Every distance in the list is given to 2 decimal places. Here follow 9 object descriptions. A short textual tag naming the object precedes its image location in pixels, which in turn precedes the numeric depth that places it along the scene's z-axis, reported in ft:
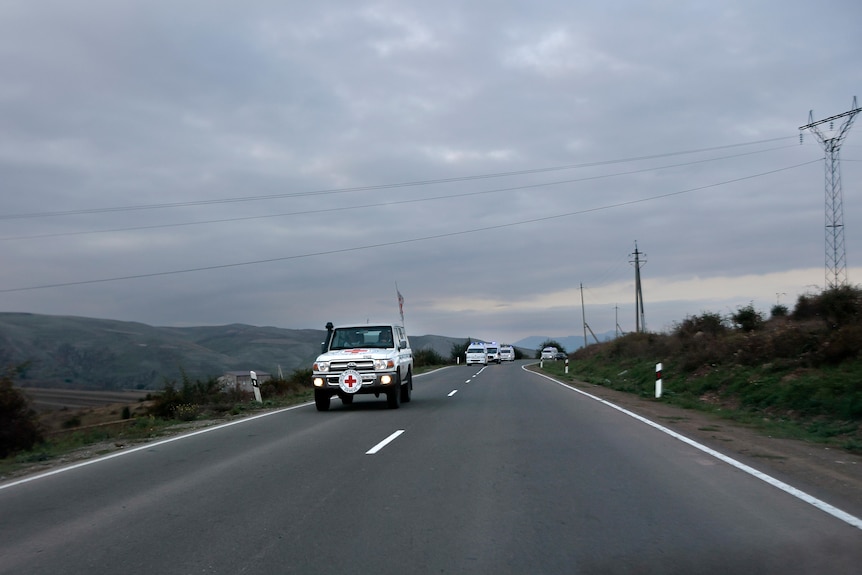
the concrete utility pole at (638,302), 200.64
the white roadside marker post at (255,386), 83.66
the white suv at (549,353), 287.44
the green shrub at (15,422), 63.93
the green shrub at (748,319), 95.69
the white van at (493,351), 257.18
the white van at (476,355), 222.69
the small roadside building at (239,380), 90.61
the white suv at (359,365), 59.77
